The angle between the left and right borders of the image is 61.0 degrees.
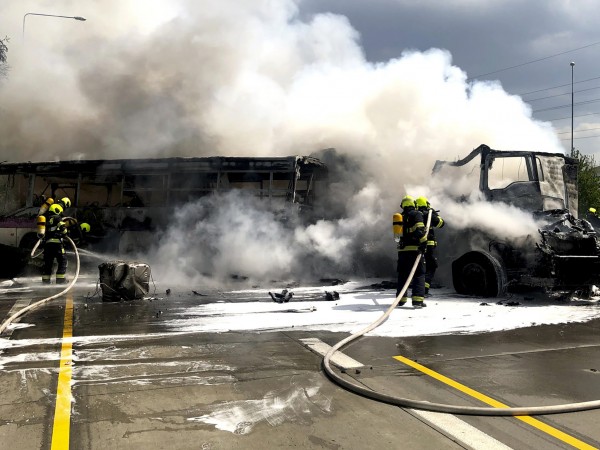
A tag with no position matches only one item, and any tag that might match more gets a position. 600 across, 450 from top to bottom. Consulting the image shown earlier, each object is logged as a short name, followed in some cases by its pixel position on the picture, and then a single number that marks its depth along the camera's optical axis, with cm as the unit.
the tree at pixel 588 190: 2559
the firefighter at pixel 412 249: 745
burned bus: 1096
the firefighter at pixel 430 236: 807
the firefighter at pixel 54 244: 995
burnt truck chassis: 741
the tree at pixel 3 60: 1562
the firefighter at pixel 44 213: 982
